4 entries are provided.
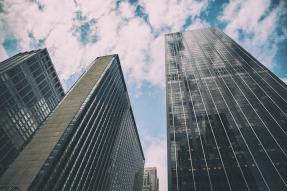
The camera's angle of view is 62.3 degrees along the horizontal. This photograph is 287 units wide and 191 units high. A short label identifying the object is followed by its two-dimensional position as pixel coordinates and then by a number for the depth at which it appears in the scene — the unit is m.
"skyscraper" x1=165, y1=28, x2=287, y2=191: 66.44
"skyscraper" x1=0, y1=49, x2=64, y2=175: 72.94
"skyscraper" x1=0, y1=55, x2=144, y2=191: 53.97
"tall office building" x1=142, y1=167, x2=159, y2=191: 182.02
